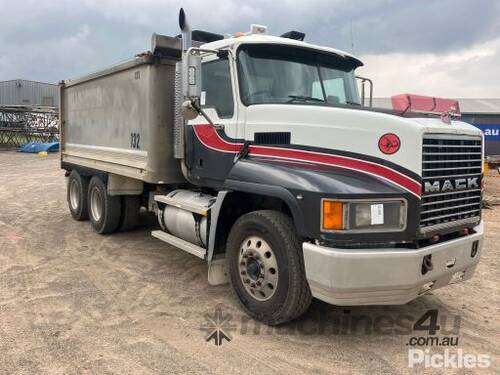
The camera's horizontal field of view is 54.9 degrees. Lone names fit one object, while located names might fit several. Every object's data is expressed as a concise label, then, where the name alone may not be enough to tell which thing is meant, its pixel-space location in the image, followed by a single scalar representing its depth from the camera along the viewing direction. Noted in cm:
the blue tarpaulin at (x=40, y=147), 3178
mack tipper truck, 377
